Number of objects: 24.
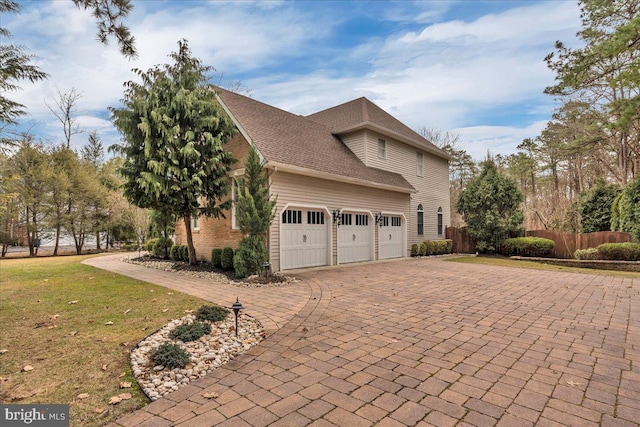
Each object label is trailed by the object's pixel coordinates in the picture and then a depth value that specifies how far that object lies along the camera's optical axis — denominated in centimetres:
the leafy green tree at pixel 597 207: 1695
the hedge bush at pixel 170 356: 332
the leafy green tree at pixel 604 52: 877
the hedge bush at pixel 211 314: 481
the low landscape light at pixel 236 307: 408
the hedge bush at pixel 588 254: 1362
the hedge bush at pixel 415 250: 1625
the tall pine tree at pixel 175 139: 924
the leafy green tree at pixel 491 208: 1678
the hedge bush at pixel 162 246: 1391
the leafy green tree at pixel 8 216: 1725
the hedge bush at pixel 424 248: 1660
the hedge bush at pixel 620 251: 1247
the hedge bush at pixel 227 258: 994
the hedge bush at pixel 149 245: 1653
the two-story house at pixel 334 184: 1034
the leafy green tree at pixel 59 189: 1941
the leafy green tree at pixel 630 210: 1320
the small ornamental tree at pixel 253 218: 838
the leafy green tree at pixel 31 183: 1839
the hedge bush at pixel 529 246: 1595
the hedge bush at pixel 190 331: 403
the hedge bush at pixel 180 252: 1238
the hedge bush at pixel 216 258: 1045
